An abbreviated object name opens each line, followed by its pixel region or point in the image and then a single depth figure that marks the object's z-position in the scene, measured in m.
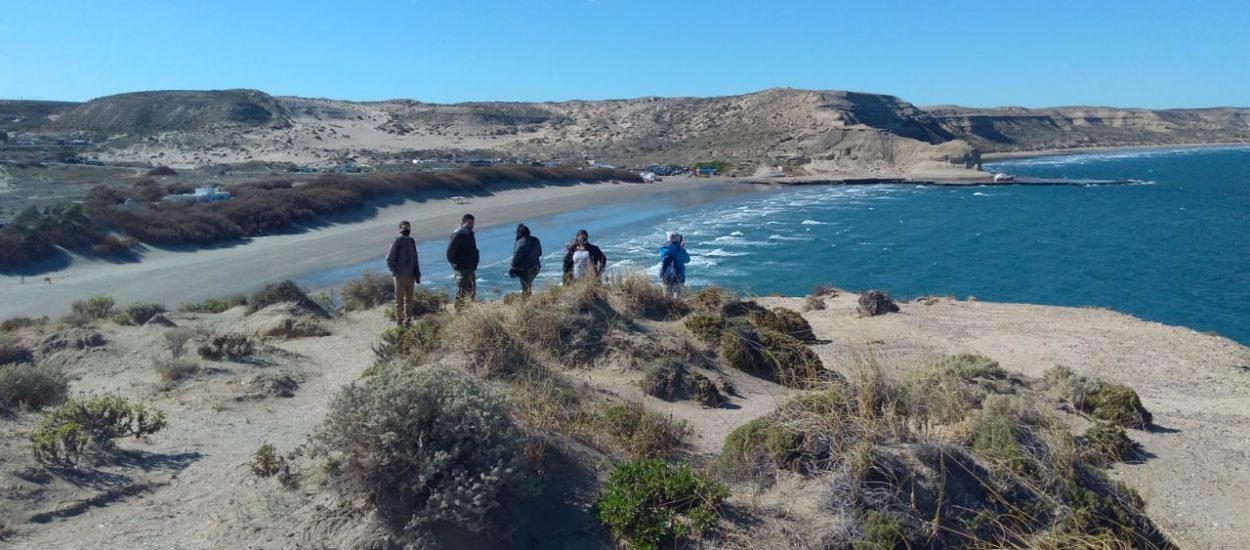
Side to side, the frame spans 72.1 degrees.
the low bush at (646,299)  11.05
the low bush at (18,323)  13.11
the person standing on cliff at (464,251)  11.48
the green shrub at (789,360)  9.97
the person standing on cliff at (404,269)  11.40
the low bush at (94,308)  13.89
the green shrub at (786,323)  11.80
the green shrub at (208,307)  15.76
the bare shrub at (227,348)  9.56
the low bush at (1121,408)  9.34
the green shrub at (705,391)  8.90
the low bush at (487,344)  8.48
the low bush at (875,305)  17.14
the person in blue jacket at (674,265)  12.00
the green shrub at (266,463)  5.71
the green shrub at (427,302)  12.87
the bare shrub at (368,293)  14.95
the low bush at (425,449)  4.95
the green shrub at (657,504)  5.16
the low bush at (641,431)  6.80
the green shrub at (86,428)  5.82
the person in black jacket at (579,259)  11.61
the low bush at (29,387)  7.09
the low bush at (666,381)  8.92
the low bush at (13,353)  9.84
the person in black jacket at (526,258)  11.57
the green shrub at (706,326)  10.55
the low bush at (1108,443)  7.85
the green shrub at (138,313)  12.85
